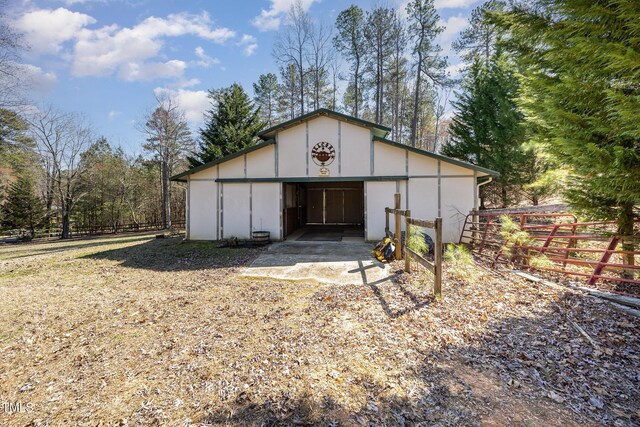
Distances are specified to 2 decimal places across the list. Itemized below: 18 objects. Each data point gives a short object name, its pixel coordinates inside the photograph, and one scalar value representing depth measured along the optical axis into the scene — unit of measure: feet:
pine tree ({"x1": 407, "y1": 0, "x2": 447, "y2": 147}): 58.23
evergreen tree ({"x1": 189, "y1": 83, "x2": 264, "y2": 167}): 57.98
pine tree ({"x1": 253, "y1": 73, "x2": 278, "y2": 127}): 76.43
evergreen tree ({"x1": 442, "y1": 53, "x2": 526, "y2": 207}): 45.29
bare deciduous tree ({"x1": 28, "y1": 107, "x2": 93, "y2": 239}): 61.31
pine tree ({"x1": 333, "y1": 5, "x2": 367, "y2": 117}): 62.49
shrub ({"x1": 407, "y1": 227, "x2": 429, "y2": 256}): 20.54
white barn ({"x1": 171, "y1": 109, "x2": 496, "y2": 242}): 32.45
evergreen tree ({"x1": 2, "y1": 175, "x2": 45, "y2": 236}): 61.77
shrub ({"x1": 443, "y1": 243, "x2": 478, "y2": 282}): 18.21
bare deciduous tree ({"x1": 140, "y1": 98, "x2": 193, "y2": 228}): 67.92
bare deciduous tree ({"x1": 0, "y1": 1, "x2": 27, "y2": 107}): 37.68
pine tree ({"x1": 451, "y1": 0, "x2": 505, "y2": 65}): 58.65
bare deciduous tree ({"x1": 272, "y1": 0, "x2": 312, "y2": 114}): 62.95
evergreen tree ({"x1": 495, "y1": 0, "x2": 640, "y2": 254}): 9.97
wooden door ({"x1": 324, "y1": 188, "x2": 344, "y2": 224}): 58.08
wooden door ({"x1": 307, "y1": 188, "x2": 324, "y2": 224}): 58.03
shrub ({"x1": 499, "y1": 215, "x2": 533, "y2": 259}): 21.30
